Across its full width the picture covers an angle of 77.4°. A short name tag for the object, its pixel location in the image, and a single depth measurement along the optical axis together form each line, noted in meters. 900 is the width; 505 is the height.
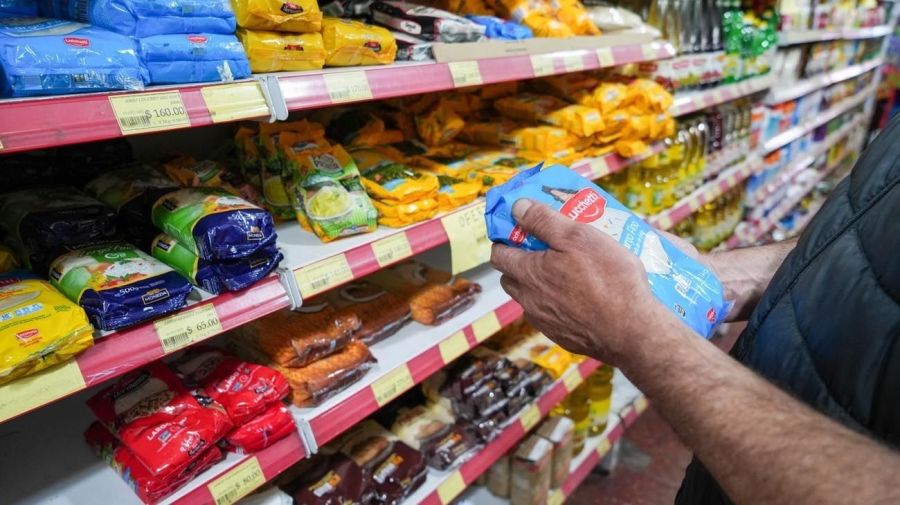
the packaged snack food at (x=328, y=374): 1.20
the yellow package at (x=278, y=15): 0.96
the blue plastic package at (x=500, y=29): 1.50
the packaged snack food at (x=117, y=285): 0.84
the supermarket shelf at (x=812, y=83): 3.25
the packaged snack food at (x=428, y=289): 1.51
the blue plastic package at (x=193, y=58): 0.84
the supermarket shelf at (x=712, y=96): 2.14
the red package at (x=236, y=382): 1.09
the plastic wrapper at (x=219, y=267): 0.97
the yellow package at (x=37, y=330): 0.73
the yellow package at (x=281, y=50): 0.98
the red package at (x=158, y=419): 0.97
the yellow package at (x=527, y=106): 1.85
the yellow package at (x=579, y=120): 1.74
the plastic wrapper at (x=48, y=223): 0.96
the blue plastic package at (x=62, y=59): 0.71
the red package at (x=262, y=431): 1.07
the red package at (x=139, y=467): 0.96
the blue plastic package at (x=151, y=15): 0.85
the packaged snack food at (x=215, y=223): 0.95
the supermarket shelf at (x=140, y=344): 0.75
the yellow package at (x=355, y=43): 1.10
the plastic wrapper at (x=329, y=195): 1.19
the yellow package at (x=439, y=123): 1.65
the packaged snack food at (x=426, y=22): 1.31
